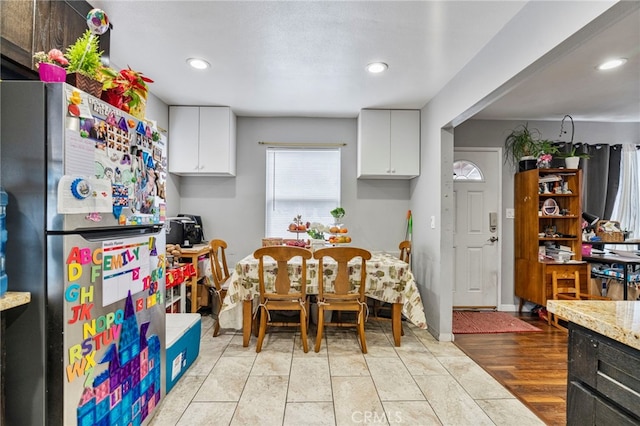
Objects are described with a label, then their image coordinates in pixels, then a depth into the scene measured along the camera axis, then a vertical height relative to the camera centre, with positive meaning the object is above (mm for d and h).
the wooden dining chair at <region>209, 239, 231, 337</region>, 2945 -653
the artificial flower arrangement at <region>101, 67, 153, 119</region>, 1402 +598
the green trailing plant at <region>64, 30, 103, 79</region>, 1304 +674
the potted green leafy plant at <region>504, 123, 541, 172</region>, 3736 +830
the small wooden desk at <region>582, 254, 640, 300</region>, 3116 -527
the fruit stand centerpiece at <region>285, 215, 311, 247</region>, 3381 -200
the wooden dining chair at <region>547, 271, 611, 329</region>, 3385 -861
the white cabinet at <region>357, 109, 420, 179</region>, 3646 +854
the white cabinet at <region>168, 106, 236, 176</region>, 3621 +878
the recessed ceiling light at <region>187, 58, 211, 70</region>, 2525 +1277
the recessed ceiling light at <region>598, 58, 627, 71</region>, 2516 +1286
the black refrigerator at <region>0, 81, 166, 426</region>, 1112 -165
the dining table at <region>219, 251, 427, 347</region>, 2764 -718
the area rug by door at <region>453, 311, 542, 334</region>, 3262 -1285
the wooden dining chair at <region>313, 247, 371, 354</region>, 2555 -719
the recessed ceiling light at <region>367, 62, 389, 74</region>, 2561 +1267
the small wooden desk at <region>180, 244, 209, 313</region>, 3140 -554
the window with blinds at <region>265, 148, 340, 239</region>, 4004 +341
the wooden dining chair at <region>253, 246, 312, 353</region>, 2602 -744
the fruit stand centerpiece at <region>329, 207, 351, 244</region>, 3148 -220
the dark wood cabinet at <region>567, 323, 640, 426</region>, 826 -504
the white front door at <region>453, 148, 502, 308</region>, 3924 -221
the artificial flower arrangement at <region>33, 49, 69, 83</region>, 1174 +568
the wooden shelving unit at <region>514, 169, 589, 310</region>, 3477 -180
